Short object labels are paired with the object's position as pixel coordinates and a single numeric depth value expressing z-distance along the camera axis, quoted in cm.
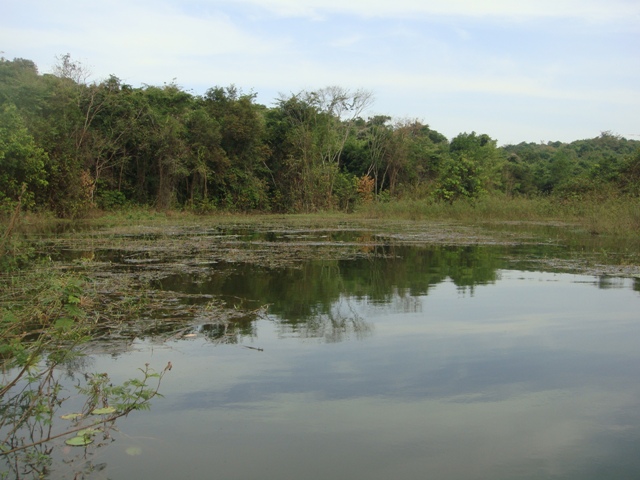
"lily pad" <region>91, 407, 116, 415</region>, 354
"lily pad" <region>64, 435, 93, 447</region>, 317
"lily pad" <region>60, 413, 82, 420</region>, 351
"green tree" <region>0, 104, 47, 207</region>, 1786
